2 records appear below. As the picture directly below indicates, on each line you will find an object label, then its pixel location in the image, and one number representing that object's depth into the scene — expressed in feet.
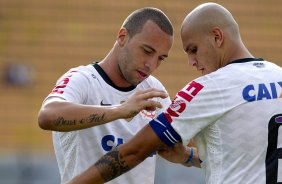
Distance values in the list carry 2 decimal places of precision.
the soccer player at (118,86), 33.06
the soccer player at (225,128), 28.37
